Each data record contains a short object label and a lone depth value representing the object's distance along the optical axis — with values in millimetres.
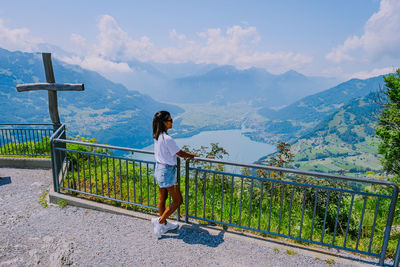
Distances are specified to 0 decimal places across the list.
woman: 3688
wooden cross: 7602
